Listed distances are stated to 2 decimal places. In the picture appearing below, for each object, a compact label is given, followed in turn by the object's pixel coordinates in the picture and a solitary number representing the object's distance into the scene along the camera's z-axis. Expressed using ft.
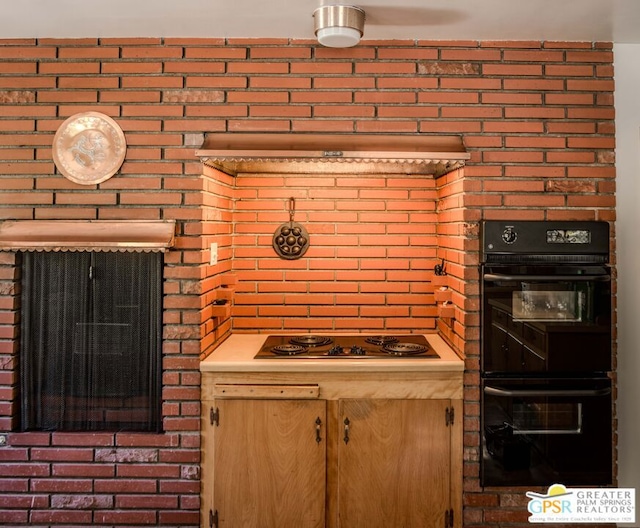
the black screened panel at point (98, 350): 9.04
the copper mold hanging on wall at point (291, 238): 11.14
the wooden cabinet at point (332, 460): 8.71
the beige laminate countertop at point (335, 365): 8.71
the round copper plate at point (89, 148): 8.95
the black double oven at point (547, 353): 8.66
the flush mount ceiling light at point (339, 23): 7.75
